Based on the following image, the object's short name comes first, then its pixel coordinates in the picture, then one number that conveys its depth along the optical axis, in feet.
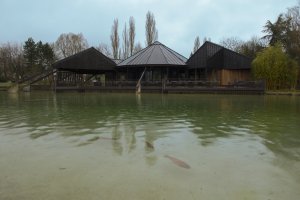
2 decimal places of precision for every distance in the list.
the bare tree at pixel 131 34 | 110.15
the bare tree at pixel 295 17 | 76.45
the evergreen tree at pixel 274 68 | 66.20
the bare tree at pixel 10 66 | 122.59
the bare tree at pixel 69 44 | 130.14
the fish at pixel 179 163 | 10.53
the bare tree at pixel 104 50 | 143.33
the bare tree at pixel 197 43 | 125.15
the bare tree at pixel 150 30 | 104.84
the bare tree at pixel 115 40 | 109.70
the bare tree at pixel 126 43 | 111.97
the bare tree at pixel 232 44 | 118.79
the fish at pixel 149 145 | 13.24
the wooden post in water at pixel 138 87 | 64.48
